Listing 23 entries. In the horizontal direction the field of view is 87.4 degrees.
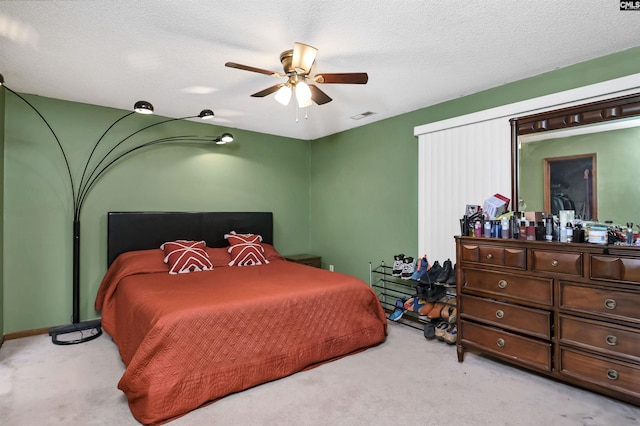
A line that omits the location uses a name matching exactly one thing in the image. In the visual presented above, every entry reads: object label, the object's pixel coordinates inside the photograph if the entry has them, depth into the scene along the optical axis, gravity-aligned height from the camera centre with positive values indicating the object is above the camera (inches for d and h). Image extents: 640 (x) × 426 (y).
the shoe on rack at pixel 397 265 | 146.7 -22.6
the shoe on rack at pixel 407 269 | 141.7 -23.5
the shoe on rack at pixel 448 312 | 126.4 -37.4
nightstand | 189.8 -25.6
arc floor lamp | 130.8 +12.8
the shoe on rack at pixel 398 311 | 143.9 -42.3
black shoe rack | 134.2 -34.5
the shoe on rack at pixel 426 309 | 132.9 -37.8
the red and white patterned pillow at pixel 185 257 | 140.0 -18.1
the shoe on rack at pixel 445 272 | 126.3 -22.5
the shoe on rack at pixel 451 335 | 121.1 -44.2
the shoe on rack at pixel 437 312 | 129.0 -37.7
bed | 81.4 -31.3
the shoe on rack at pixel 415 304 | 136.9 -37.2
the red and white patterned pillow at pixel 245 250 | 157.4 -17.1
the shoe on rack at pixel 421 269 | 135.5 -22.5
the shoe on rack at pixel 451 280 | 123.2 -24.5
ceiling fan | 85.8 +38.3
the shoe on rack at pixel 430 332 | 127.4 -44.9
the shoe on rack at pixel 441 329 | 125.0 -43.3
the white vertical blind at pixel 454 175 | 122.1 +15.4
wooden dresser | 80.4 -26.1
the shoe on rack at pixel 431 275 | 130.8 -23.9
